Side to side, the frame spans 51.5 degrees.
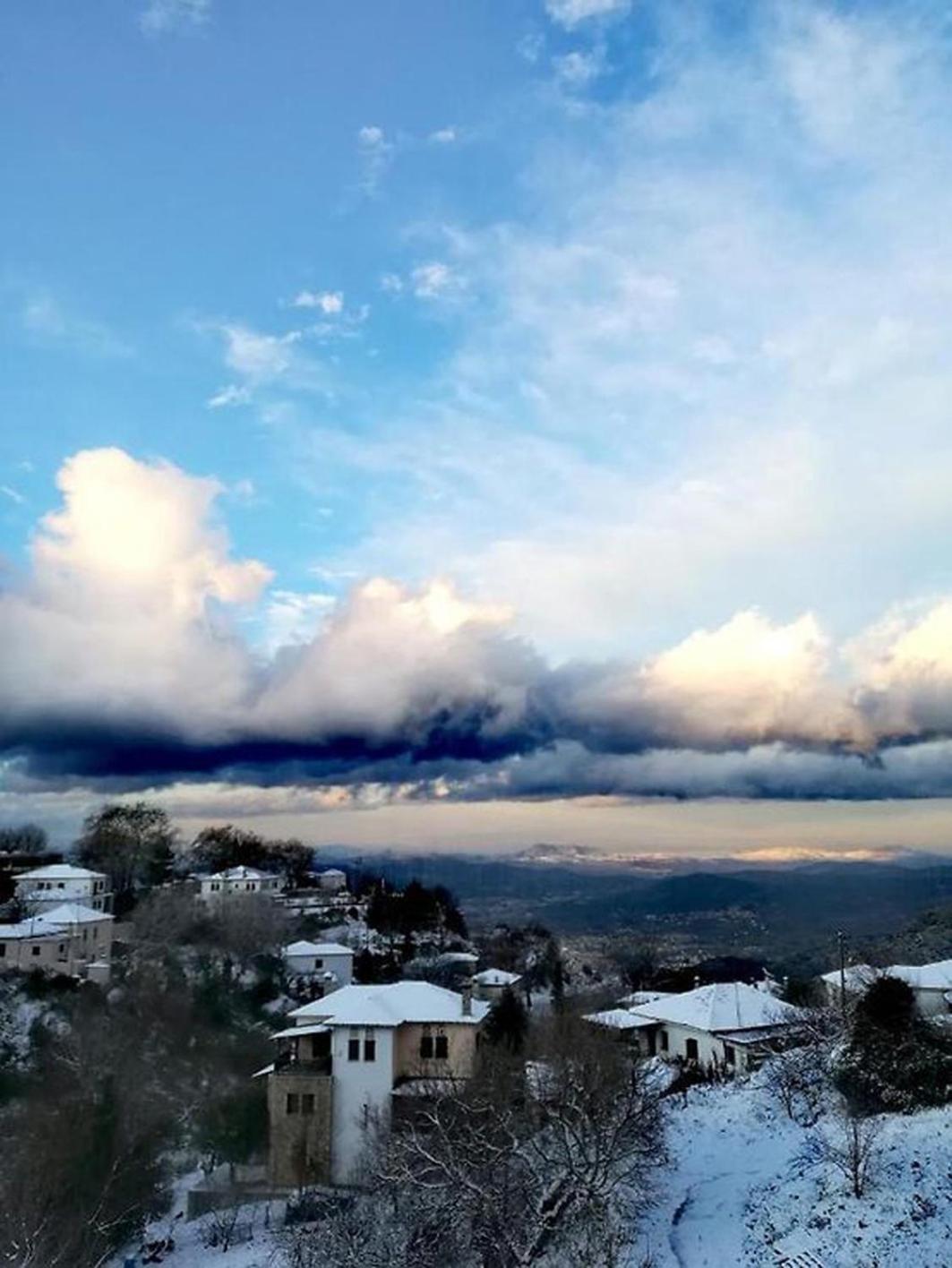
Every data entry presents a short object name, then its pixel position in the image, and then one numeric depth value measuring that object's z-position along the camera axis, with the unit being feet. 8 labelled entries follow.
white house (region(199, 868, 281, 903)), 277.85
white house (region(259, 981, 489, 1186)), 120.57
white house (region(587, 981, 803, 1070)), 155.94
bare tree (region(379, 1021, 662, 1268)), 78.59
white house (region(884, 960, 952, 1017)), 174.81
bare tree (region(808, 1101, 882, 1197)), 84.79
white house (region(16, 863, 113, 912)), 249.34
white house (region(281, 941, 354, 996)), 218.79
